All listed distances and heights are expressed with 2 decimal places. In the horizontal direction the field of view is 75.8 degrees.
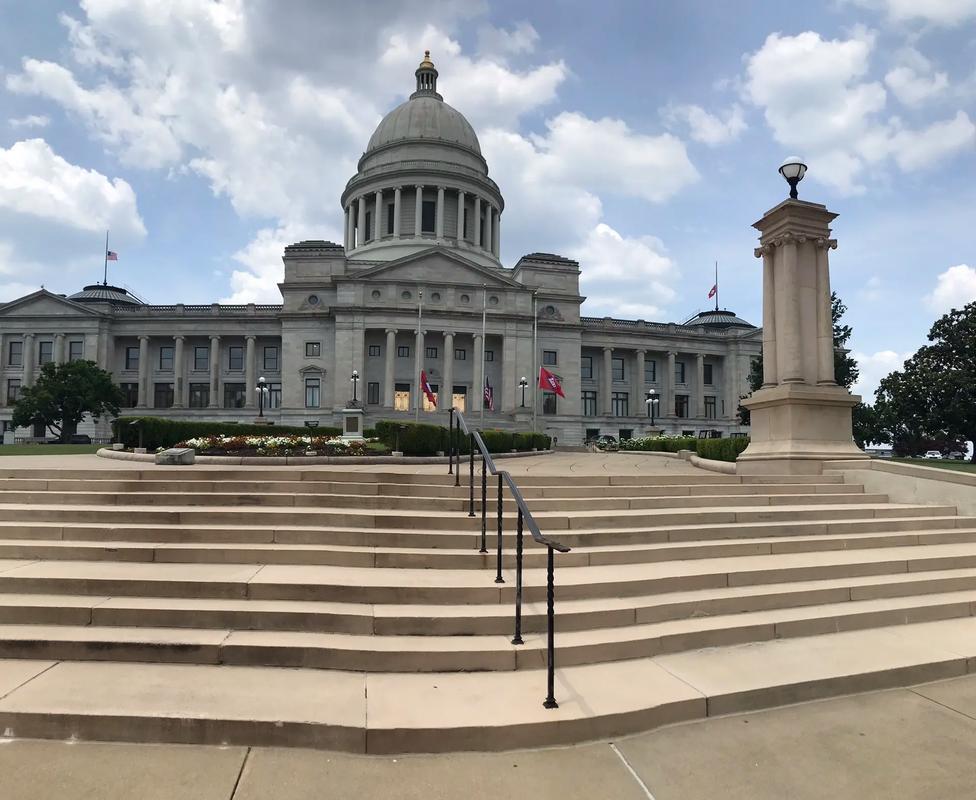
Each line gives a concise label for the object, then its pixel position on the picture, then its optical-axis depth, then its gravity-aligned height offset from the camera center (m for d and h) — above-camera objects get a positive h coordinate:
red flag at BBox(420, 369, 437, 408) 51.21 +3.64
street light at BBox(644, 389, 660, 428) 54.80 +3.52
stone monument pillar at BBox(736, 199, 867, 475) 13.72 +1.81
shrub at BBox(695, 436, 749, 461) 16.69 -0.30
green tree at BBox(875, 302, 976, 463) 37.34 +3.06
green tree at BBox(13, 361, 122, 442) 54.09 +3.20
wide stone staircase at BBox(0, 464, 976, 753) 4.61 -1.78
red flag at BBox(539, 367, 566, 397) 46.96 +4.19
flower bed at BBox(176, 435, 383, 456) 18.33 -0.37
